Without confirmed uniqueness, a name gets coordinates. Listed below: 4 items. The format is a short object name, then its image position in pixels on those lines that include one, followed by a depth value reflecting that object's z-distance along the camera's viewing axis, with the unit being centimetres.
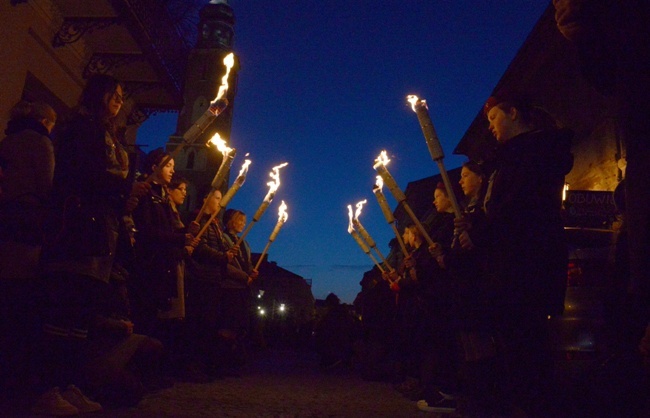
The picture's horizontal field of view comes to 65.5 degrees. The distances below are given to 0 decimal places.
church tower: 3462
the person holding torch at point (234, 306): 640
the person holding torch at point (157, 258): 430
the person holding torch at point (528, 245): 239
